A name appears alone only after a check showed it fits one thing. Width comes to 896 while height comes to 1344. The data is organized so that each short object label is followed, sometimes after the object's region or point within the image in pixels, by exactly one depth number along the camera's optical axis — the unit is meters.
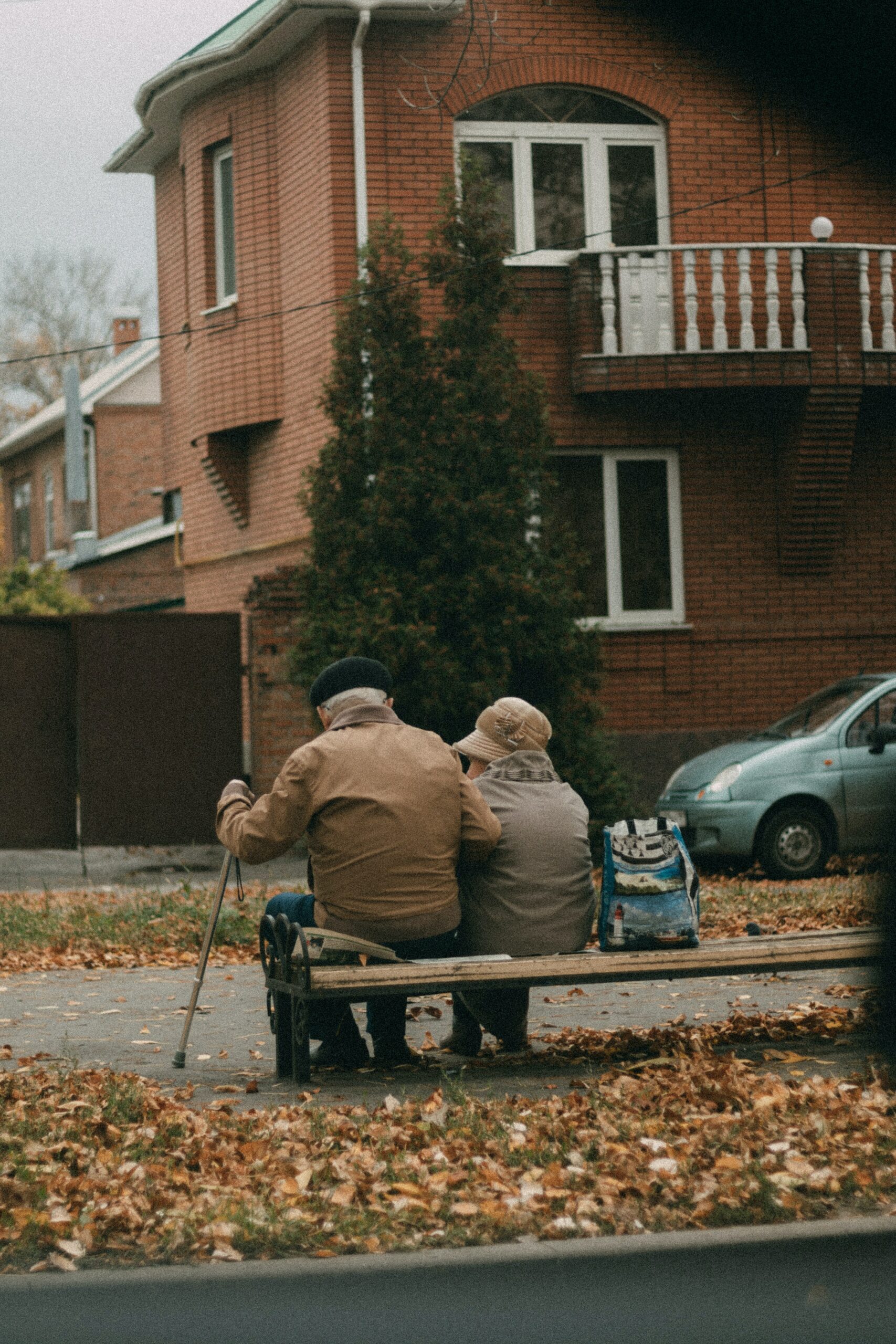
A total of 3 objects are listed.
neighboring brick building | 36.62
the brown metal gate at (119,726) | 16.47
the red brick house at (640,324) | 17.81
